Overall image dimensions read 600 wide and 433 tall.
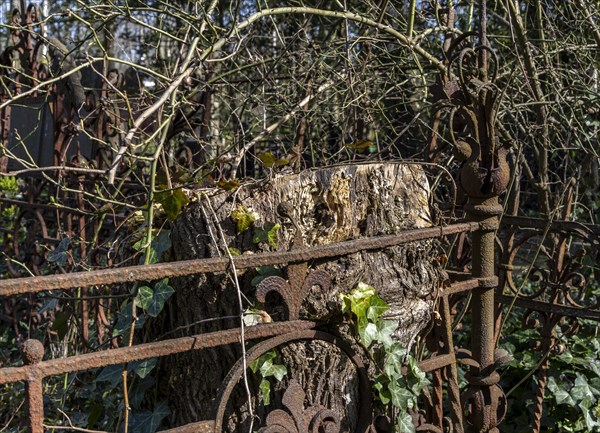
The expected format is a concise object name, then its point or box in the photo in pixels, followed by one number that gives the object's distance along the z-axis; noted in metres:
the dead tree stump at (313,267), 2.07
